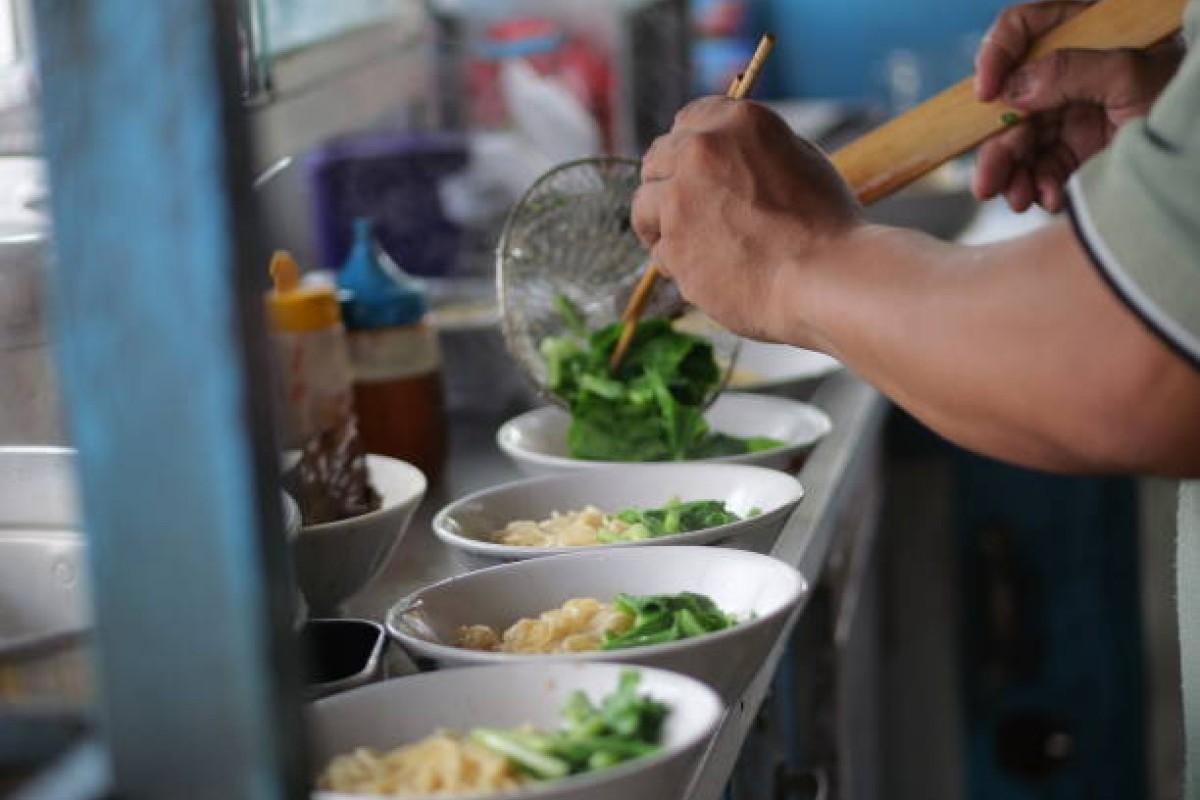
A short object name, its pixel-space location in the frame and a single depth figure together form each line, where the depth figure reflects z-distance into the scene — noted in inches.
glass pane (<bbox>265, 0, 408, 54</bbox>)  86.9
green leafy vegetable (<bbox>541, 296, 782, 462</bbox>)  59.5
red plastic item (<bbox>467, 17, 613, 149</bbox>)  96.8
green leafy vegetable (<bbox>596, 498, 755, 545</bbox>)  52.7
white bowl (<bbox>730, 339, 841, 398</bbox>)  68.0
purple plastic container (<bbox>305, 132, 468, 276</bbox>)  81.7
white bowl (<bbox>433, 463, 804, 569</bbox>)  53.7
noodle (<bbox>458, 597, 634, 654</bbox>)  47.0
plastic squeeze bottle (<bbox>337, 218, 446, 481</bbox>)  63.1
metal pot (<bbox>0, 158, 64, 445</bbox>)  50.4
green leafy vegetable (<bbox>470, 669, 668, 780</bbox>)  41.3
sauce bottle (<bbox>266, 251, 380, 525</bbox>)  53.2
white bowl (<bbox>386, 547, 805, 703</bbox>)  45.2
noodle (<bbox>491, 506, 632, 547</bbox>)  52.9
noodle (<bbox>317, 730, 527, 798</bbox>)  40.9
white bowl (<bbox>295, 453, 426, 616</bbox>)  51.9
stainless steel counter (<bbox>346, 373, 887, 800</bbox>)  50.2
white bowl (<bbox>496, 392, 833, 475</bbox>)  59.1
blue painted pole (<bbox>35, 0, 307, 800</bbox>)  36.4
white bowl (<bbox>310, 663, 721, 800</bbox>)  42.7
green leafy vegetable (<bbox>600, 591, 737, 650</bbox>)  46.2
